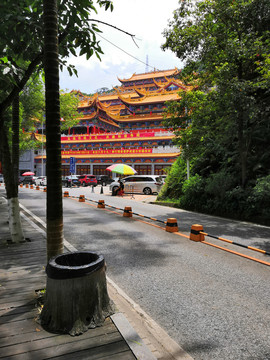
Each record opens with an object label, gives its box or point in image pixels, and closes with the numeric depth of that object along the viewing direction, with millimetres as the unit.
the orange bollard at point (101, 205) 14930
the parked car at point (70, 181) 35700
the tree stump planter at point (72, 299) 2992
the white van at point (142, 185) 25203
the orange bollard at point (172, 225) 9039
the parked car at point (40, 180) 41125
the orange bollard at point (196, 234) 7820
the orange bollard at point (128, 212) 12000
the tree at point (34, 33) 4484
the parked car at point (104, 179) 39188
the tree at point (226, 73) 10844
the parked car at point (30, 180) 42844
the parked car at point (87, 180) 36688
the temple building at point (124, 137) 42000
